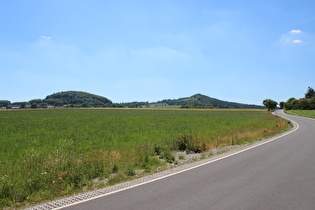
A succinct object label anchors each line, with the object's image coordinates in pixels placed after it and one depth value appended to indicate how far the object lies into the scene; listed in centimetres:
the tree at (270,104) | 12841
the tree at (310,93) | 16262
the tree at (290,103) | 12547
